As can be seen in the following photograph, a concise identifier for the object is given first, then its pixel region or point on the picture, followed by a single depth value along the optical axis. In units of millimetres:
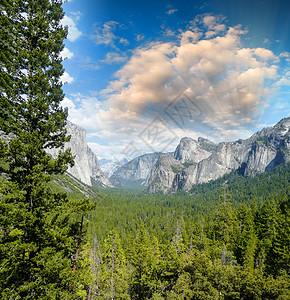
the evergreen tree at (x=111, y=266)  27917
